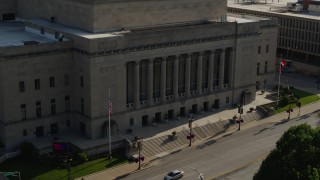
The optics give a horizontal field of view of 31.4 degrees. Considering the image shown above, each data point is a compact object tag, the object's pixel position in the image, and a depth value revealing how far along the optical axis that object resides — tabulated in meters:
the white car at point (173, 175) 95.12
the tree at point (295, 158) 73.81
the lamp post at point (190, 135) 110.81
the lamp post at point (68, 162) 92.94
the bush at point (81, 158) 100.21
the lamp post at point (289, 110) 127.16
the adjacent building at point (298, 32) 166.25
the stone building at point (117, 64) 106.00
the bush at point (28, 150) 101.19
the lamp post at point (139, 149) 100.91
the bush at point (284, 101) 134.62
